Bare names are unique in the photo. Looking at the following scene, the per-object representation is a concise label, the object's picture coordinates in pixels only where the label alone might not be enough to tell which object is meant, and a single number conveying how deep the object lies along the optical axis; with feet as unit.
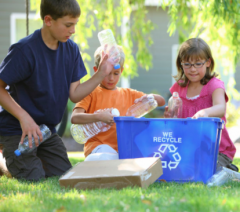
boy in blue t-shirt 19.76
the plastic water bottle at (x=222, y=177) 17.25
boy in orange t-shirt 21.22
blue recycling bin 17.37
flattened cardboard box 15.52
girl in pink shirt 21.54
